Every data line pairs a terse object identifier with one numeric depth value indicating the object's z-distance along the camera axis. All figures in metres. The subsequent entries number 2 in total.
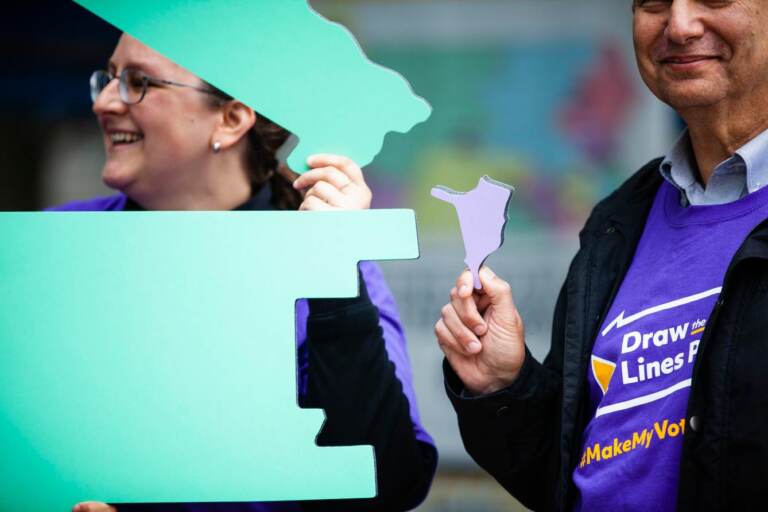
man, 6.83
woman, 7.00
